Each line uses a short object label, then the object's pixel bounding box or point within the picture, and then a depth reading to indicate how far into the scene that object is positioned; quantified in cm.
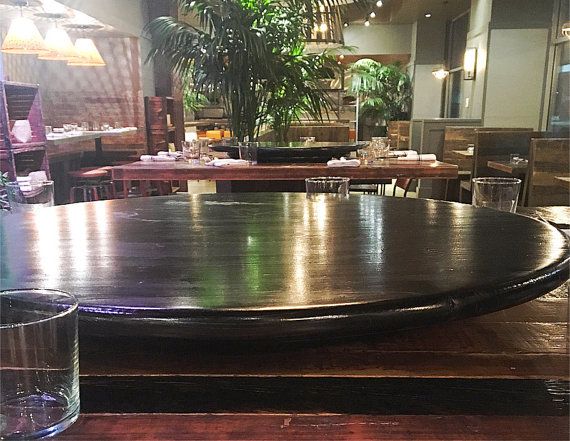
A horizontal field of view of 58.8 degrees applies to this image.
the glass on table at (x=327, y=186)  167
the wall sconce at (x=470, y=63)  797
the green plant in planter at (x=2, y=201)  208
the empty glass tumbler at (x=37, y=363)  55
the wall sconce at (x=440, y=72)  985
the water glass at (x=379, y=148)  322
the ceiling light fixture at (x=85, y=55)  548
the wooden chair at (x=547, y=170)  354
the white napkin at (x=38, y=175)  404
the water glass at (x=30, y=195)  154
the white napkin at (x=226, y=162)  293
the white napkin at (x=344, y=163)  288
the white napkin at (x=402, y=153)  323
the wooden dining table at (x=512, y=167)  397
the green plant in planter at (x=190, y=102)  877
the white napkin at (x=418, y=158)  312
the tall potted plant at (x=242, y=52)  362
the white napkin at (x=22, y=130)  403
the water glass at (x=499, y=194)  144
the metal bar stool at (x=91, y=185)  505
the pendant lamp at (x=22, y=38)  418
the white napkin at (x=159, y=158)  325
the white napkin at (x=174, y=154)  340
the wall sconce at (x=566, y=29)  480
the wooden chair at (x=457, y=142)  533
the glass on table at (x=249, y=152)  305
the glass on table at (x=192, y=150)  334
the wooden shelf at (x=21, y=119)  380
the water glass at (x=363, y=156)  304
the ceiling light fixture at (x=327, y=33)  395
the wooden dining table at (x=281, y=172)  285
